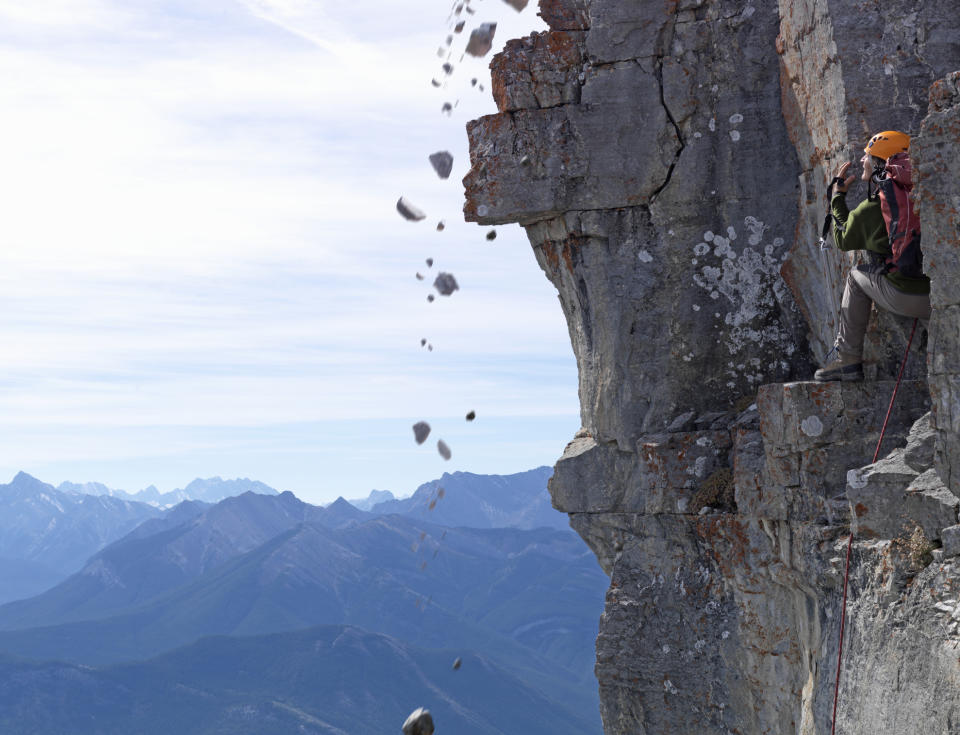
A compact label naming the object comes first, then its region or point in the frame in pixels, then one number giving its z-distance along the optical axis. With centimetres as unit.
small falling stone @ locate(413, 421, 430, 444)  1445
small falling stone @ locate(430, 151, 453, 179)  1460
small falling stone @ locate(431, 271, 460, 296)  1423
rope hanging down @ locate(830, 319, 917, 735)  960
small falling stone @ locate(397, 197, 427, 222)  1415
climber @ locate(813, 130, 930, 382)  908
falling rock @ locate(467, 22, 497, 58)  1431
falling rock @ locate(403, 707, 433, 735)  1153
